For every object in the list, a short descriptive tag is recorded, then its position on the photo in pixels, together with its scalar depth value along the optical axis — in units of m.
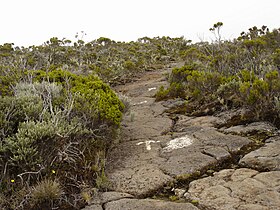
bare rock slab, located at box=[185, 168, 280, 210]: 3.13
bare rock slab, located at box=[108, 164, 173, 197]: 3.78
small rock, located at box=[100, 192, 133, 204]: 3.60
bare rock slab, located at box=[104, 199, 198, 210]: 3.26
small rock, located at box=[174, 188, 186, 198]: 3.55
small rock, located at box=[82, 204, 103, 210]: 3.44
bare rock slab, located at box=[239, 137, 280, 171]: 3.90
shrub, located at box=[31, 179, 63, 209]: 3.41
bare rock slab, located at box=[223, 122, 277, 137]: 5.00
